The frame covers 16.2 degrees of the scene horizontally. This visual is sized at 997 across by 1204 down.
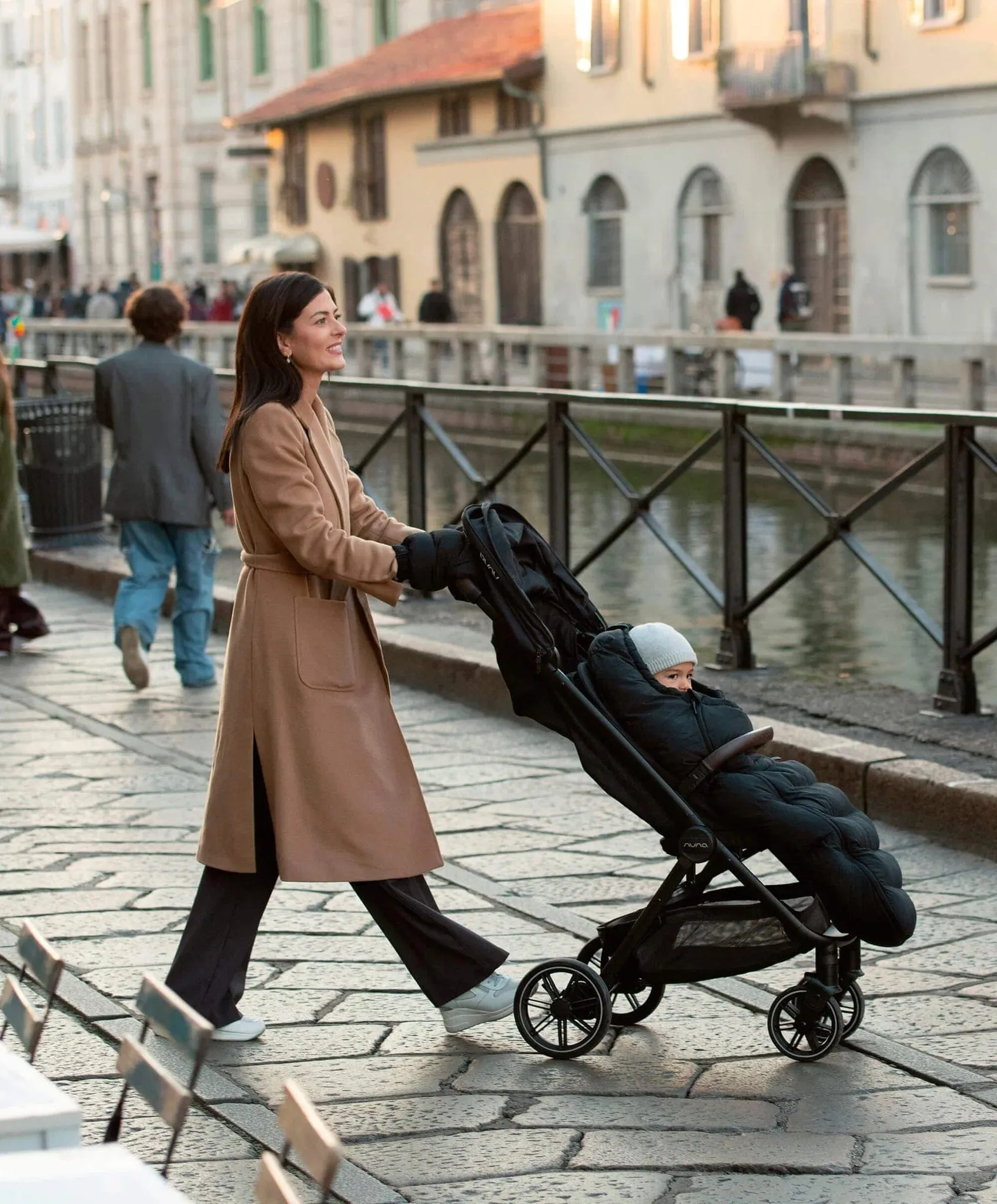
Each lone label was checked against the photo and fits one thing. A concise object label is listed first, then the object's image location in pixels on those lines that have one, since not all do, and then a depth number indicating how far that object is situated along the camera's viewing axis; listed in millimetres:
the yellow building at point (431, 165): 60299
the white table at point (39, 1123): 3577
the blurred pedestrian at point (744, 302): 47048
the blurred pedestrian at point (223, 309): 66085
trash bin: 18953
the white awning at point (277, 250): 72504
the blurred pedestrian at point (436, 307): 56214
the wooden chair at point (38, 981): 4693
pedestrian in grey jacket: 13081
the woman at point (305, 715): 6711
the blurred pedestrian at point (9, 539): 14807
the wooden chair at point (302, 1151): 3556
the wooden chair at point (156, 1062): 4063
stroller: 6595
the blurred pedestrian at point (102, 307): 72942
